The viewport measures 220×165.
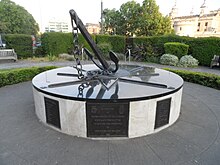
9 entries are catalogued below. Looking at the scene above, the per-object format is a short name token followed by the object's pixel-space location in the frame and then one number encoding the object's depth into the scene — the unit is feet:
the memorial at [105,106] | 11.07
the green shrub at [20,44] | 48.01
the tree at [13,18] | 114.21
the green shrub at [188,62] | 40.57
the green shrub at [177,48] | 43.11
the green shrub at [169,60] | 41.42
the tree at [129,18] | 74.72
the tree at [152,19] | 70.68
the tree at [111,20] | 84.17
